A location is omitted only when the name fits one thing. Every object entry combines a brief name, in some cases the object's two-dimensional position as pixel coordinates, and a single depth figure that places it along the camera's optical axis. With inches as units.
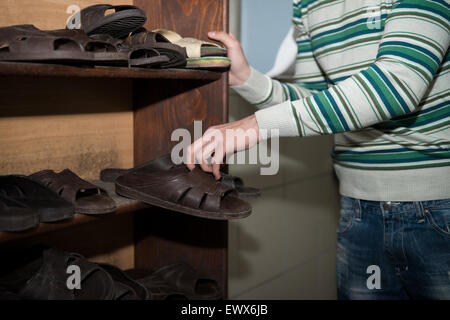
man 35.2
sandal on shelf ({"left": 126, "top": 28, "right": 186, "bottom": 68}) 36.8
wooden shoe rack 43.9
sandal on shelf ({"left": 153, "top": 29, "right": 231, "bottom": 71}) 41.4
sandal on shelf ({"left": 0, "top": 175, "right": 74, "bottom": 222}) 32.6
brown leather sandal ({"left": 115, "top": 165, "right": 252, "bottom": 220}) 38.1
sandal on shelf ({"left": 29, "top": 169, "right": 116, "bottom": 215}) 35.5
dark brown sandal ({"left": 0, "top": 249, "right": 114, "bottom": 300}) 39.1
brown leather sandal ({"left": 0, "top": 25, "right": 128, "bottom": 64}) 30.6
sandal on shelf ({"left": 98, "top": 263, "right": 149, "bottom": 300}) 43.5
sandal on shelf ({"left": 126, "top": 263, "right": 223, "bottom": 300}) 47.5
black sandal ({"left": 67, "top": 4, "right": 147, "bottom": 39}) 36.2
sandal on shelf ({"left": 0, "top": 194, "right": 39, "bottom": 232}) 30.1
